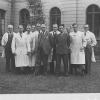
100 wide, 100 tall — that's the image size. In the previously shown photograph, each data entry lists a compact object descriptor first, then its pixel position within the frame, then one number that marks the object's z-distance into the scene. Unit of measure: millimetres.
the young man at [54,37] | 5529
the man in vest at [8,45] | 5966
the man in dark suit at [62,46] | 5451
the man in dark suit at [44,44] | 5502
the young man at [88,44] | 5747
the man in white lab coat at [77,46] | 5536
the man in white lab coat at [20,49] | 5730
